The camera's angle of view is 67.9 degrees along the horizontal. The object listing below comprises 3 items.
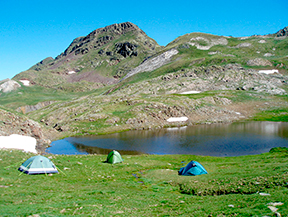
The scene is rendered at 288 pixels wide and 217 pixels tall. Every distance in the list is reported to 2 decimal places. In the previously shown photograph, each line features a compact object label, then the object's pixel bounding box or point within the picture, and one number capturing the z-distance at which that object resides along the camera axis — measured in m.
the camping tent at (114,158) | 33.62
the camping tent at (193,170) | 26.70
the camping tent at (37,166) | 22.30
